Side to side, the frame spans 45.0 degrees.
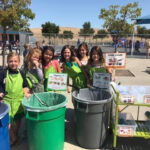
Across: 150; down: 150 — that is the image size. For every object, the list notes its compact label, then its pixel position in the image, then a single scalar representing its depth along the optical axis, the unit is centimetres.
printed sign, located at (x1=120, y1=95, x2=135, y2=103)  275
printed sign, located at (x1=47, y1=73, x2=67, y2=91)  316
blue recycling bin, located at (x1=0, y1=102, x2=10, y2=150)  214
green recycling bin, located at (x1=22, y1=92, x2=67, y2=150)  245
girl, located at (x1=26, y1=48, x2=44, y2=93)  325
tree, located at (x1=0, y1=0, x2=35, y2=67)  884
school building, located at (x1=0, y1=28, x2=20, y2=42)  3834
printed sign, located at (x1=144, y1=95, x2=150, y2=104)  272
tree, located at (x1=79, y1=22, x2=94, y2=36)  6546
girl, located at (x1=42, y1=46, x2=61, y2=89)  338
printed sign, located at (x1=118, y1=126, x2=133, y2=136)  293
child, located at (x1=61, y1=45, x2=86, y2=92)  351
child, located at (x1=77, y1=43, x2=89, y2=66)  377
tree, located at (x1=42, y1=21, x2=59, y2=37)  4950
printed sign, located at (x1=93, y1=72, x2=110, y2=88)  324
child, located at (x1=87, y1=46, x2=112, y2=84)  344
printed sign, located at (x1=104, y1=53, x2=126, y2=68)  340
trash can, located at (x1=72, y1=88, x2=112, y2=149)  280
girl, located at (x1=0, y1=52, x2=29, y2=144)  291
